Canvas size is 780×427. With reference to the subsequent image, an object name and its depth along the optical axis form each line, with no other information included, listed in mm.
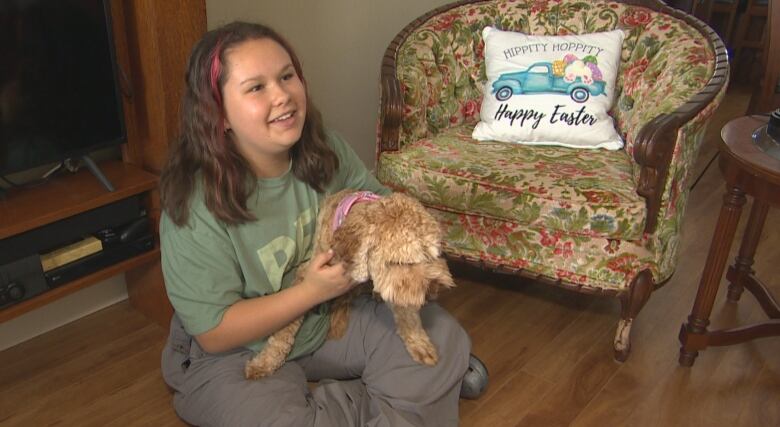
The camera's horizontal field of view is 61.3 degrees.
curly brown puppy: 1159
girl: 1267
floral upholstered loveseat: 1734
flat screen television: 1398
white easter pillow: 2053
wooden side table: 1510
